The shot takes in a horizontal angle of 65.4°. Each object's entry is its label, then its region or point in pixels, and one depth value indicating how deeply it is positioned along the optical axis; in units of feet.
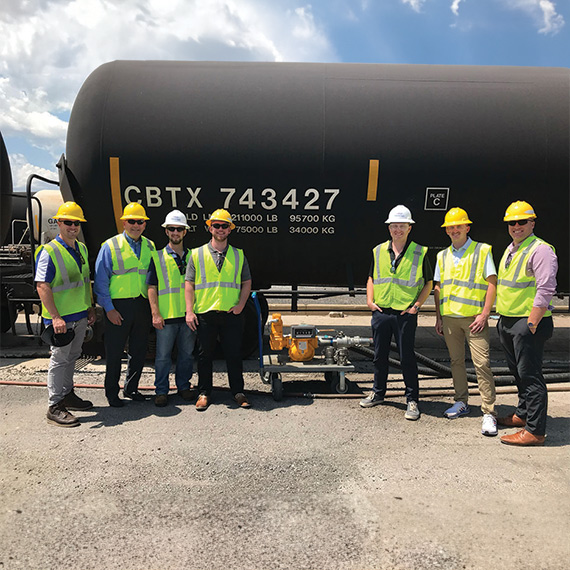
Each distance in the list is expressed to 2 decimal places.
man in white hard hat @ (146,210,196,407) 15.84
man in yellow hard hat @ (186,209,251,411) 15.48
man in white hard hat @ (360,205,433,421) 15.19
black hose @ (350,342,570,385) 17.57
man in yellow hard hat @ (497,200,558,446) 12.81
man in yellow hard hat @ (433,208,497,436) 14.20
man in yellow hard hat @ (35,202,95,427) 13.89
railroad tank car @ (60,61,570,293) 17.88
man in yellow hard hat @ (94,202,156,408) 15.47
